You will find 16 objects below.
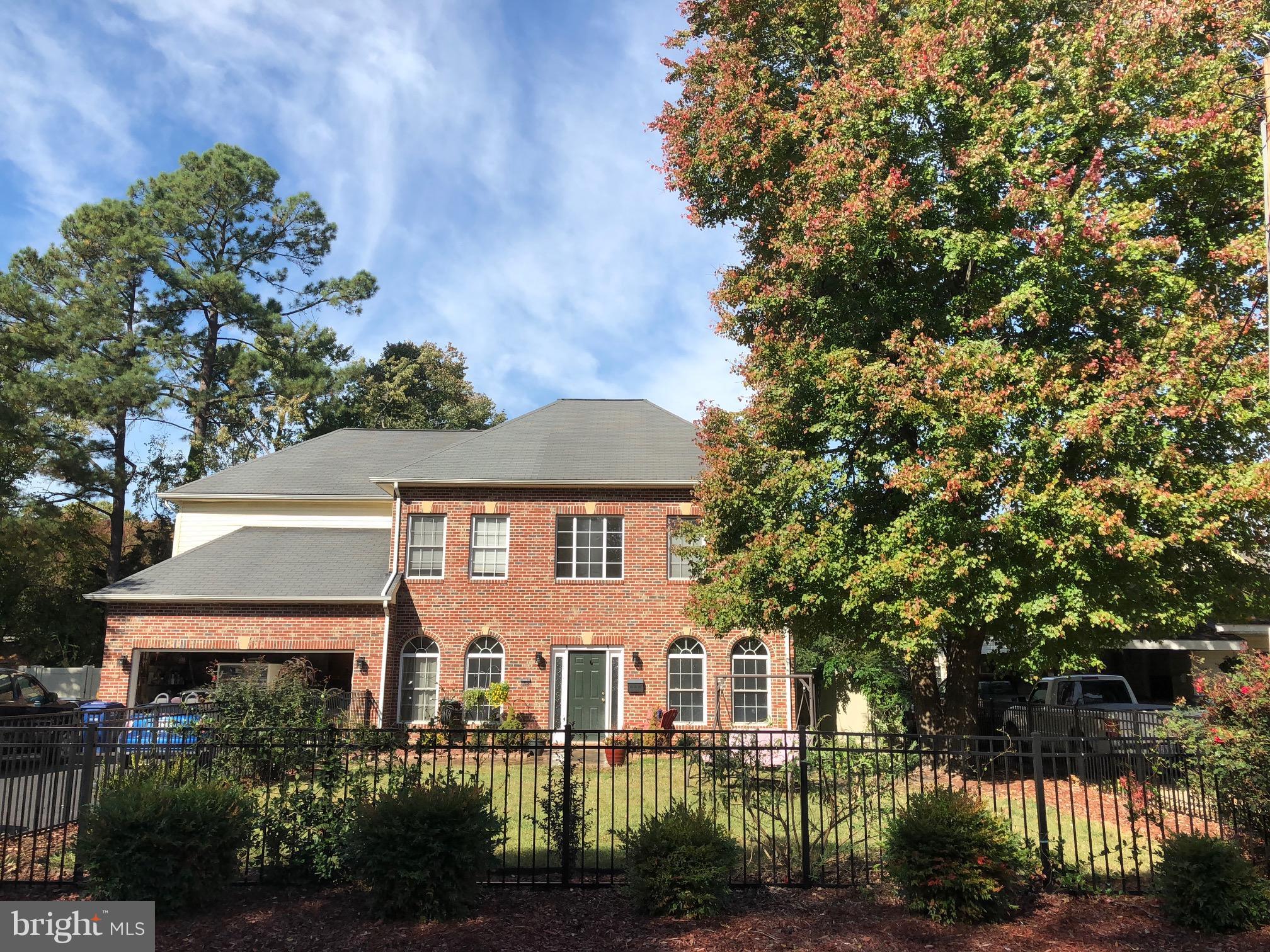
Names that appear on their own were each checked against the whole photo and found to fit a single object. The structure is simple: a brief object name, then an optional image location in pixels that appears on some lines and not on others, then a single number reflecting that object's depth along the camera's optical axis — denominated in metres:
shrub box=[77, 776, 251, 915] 6.89
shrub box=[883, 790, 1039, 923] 7.10
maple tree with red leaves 10.62
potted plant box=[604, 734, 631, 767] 16.88
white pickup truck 13.73
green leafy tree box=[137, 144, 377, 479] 39.66
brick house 19.34
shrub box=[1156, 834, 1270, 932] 7.03
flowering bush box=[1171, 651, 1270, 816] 8.18
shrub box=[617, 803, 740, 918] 7.07
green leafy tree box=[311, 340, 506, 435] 43.12
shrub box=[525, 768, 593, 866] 7.98
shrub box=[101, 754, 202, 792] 7.96
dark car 16.89
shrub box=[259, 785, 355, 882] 7.66
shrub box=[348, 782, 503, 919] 6.94
